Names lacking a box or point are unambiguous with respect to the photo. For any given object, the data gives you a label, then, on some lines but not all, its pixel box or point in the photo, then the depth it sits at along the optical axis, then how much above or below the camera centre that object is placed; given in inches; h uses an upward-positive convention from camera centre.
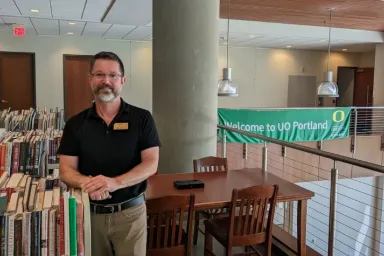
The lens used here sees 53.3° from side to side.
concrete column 152.2 +8.2
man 68.6 -10.7
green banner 262.5 -16.3
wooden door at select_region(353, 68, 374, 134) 457.1 +16.9
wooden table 102.4 -26.0
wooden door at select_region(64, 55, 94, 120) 372.8 +12.6
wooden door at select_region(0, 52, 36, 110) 358.9 +14.3
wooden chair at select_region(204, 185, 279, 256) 97.4 -32.6
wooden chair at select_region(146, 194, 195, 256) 87.0 -31.0
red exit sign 288.5 +49.1
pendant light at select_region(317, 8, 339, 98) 250.4 +7.5
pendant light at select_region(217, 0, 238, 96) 193.5 +6.6
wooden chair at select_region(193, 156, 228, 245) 133.2 -25.4
